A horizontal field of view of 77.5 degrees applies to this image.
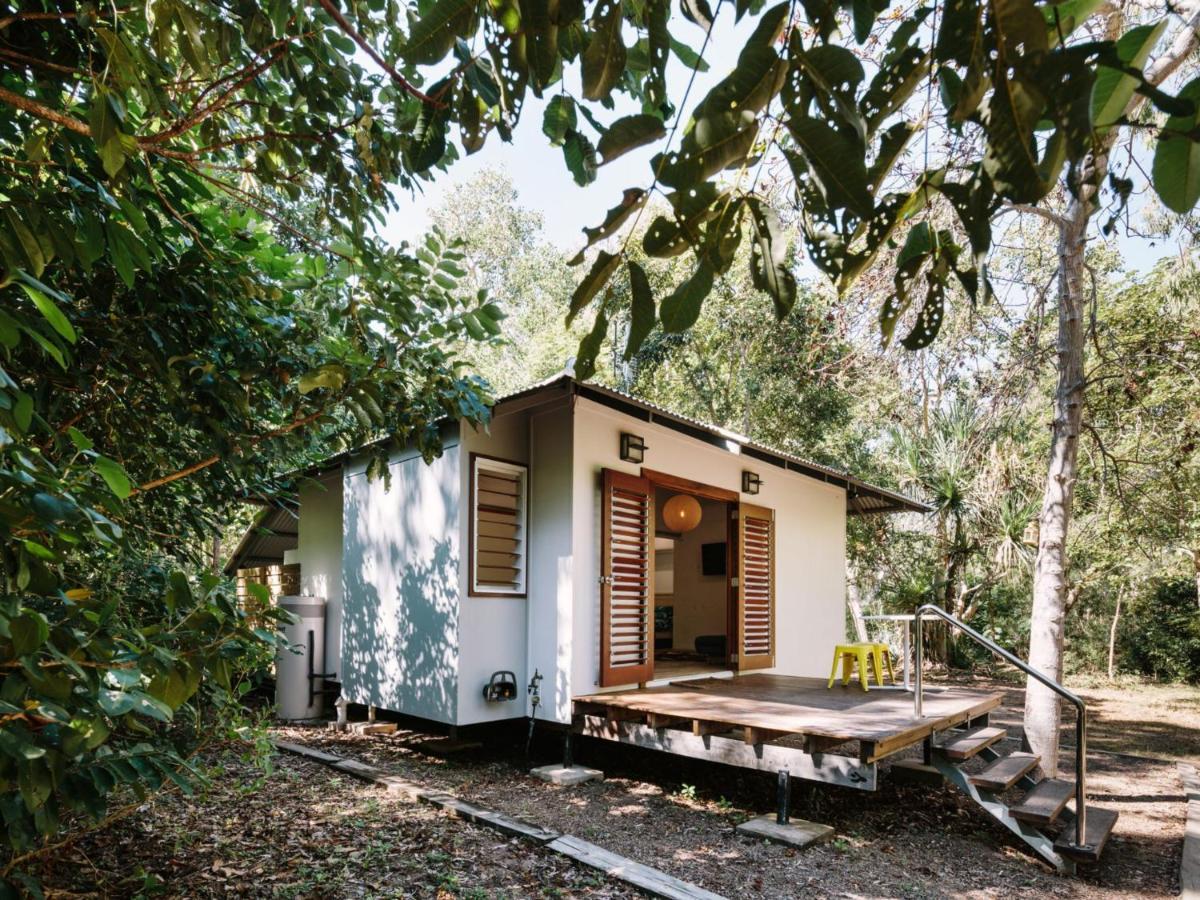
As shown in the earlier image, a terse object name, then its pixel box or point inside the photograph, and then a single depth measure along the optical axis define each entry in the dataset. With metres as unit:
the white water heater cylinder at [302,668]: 8.17
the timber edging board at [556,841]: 3.76
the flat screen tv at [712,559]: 11.23
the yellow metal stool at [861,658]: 7.21
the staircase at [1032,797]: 4.66
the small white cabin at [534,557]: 6.35
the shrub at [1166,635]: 15.89
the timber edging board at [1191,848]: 4.27
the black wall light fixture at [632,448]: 6.93
